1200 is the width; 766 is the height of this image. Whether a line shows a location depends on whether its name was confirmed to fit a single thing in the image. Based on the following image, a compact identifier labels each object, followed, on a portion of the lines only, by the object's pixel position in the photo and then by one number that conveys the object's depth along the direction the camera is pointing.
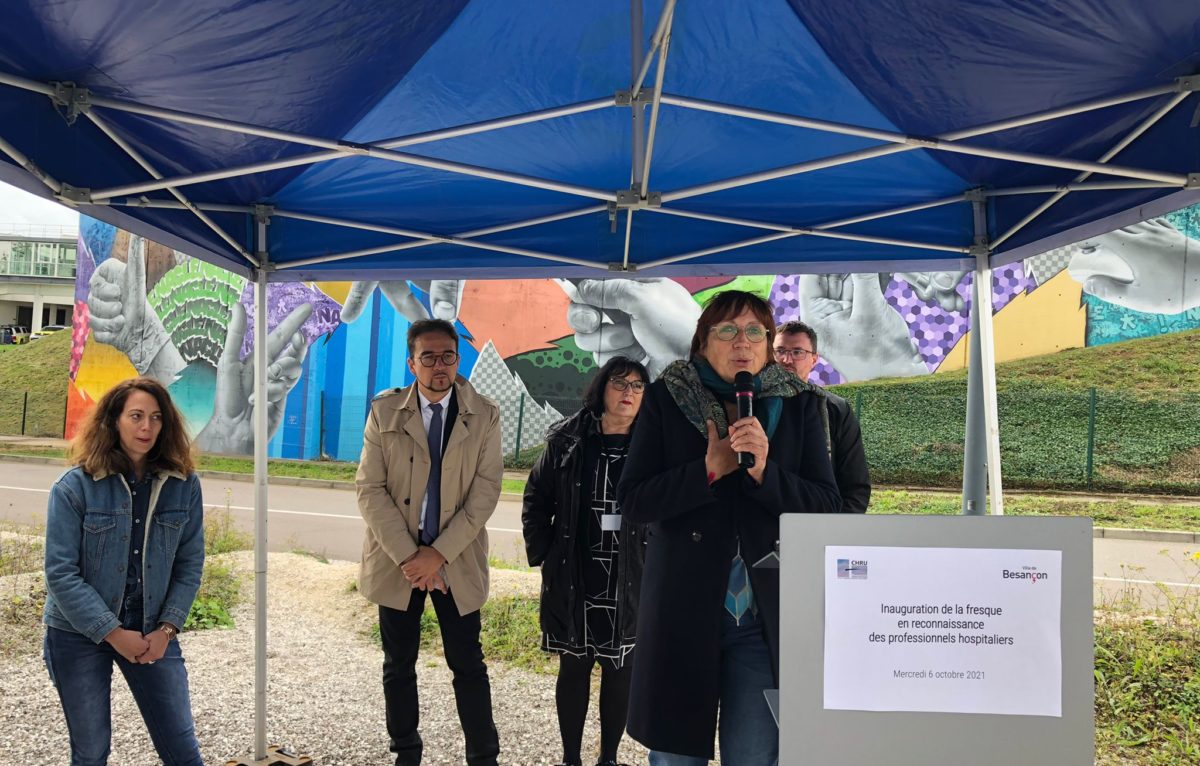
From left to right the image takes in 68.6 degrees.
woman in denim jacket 2.75
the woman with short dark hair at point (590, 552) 3.71
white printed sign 1.51
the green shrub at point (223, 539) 9.11
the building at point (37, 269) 51.25
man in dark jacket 3.39
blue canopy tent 2.52
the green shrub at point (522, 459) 18.08
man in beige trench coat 3.53
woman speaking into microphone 2.06
